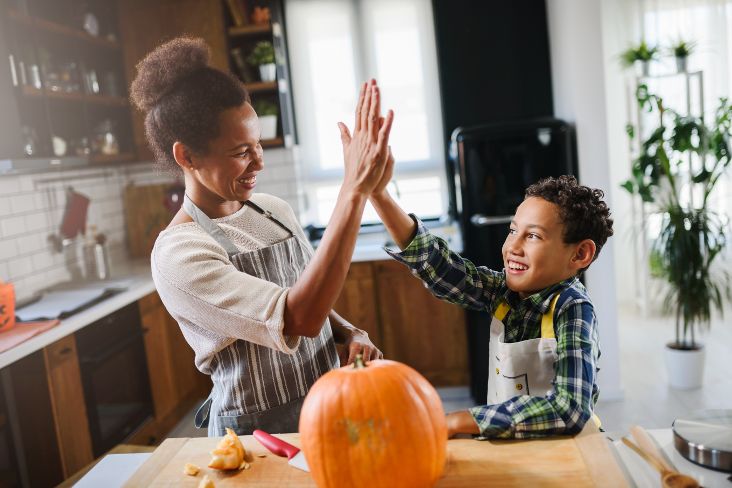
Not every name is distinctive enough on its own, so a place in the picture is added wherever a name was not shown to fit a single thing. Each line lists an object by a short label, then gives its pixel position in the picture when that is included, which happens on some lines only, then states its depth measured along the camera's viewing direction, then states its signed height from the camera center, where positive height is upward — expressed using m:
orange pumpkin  0.87 -0.36
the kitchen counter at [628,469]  0.94 -0.49
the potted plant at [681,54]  4.38 +0.39
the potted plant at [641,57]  4.55 +0.42
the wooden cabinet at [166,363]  3.41 -1.01
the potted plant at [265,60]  3.95 +0.55
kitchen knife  1.04 -0.45
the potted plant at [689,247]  3.62 -0.69
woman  1.00 -0.15
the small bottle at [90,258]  3.67 -0.44
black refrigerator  3.44 -0.18
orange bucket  2.59 -0.46
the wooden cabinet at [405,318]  3.82 -0.96
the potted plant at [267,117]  4.00 +0.23
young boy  1.05 -0.31
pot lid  0.94 -0.46
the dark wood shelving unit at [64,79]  2.94 +0.48
